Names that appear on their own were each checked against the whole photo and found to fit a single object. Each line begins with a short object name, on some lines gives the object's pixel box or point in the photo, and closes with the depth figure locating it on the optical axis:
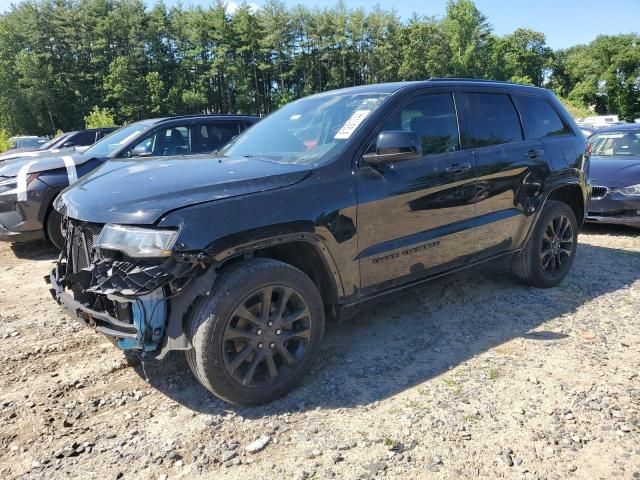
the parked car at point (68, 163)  6.18
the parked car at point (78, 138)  15.61
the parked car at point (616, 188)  7.04
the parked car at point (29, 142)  25.09
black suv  2.63
